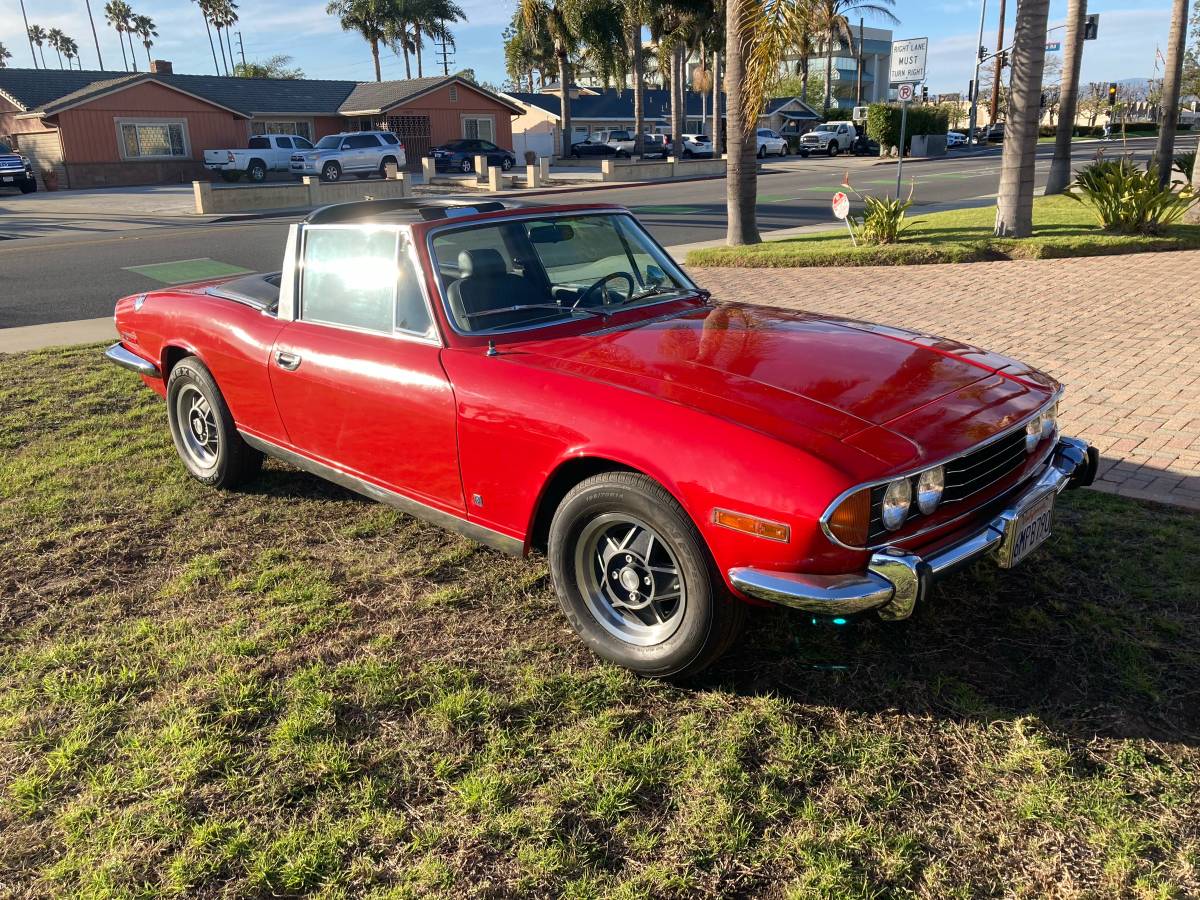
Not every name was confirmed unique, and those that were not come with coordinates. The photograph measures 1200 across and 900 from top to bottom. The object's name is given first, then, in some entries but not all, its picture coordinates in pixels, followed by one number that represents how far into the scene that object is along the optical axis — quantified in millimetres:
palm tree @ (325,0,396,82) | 63312
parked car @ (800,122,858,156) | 48469
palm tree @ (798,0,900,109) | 56250
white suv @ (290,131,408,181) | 35156
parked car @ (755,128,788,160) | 48906
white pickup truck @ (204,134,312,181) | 36812
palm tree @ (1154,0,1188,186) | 17547
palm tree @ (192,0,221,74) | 104312
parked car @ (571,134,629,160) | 50938
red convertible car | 2809
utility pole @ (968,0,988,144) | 58281
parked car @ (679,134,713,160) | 47719
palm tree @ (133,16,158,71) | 119625
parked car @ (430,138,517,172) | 40875
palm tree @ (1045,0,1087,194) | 17203
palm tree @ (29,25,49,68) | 128125
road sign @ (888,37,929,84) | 22936
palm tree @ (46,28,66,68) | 129125
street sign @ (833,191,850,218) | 12133
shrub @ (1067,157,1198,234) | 12844
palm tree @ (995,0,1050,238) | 12203
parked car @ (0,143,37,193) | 33469
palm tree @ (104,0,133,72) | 118188
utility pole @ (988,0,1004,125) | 56050
